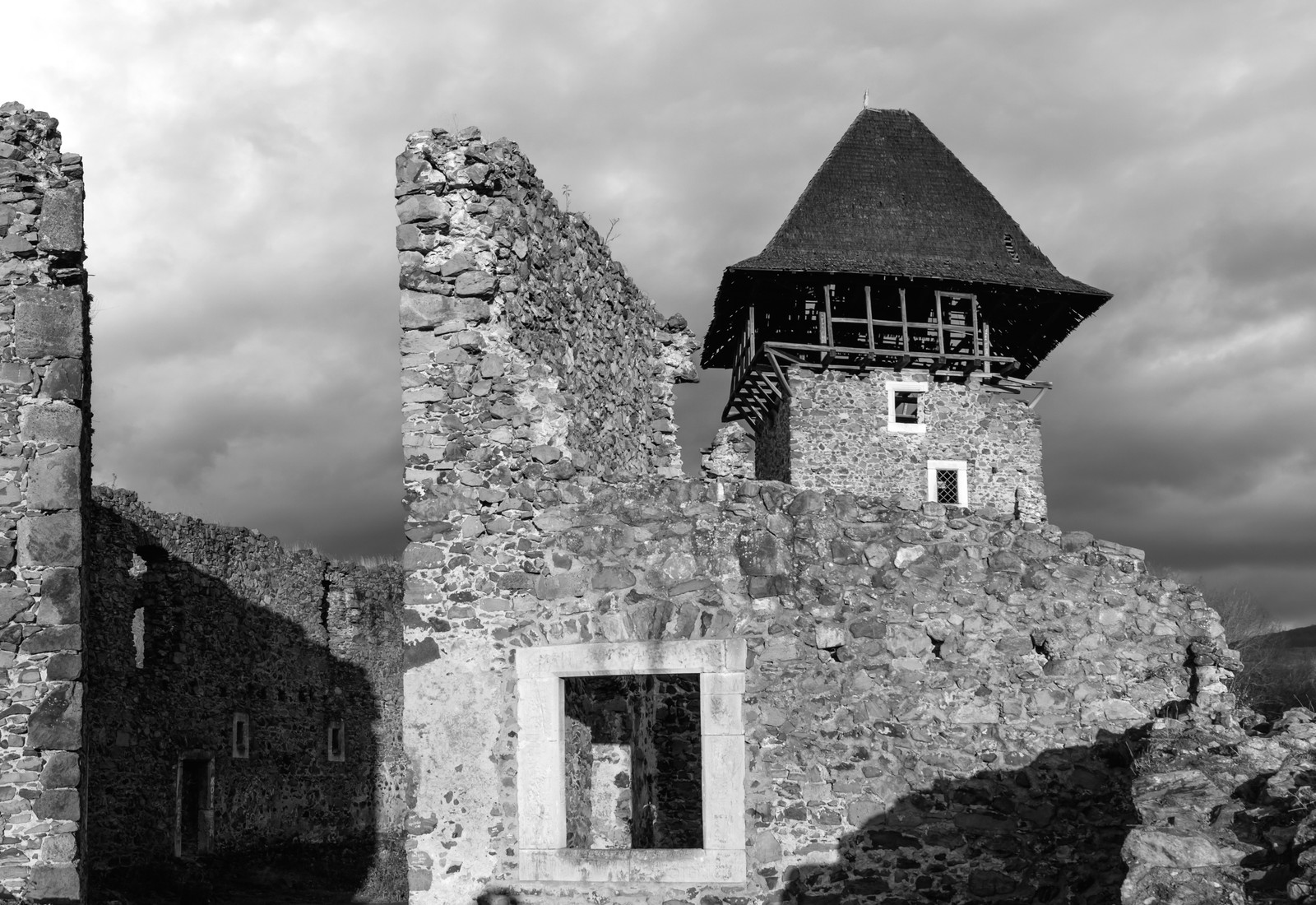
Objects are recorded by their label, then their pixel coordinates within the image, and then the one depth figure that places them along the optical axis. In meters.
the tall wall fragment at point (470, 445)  8.30
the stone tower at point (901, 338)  26.05
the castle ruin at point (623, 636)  7.86
